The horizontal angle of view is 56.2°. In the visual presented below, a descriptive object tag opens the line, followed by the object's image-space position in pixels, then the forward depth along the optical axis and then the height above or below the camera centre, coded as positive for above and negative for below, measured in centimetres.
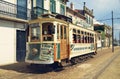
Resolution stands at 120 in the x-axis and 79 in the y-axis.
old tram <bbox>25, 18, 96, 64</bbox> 686 -9
